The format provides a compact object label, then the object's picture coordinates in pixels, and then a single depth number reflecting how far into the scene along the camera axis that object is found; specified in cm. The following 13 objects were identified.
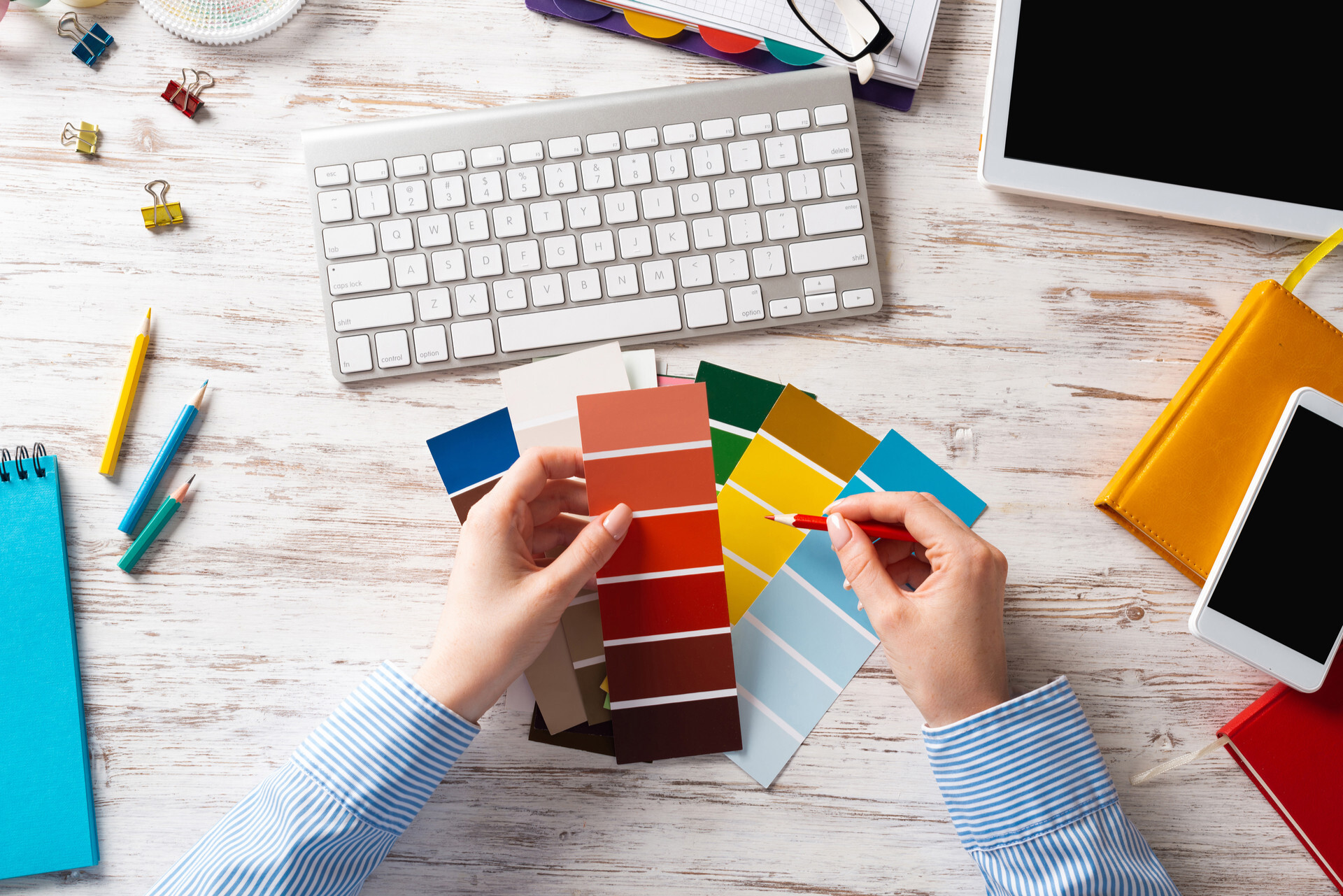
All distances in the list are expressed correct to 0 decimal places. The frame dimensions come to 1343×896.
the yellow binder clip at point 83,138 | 90
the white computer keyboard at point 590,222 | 89
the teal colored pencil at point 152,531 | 87
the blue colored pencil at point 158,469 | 88
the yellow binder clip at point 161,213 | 90
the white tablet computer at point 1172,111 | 87
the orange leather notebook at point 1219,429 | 88
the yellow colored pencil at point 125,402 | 88
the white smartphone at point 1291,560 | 84
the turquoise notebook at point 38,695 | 84
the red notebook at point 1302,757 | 86
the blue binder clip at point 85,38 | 90
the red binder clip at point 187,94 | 91
